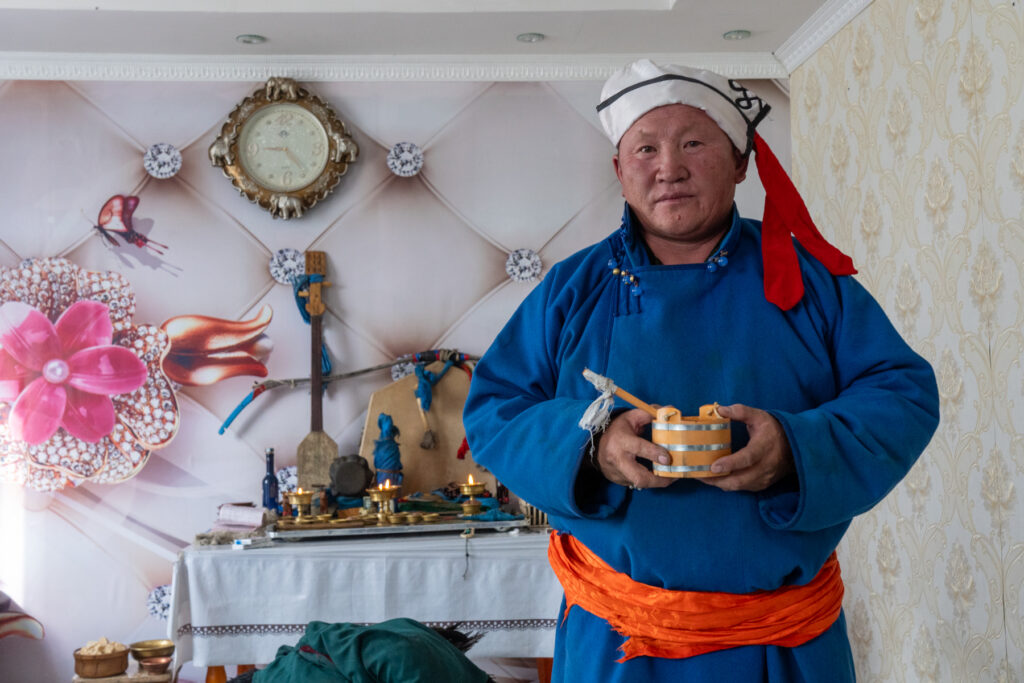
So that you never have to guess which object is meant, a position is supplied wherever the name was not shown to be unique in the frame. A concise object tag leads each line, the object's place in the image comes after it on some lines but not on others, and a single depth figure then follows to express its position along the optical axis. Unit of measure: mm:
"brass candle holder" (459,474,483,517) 3098
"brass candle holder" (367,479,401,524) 3107
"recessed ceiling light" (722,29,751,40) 3352
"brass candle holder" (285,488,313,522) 3098
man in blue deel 1230
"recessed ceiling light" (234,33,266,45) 3324
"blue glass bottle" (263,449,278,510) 3352
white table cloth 2812
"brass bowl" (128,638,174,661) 3033
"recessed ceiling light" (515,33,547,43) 3355
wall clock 3518
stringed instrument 3494
